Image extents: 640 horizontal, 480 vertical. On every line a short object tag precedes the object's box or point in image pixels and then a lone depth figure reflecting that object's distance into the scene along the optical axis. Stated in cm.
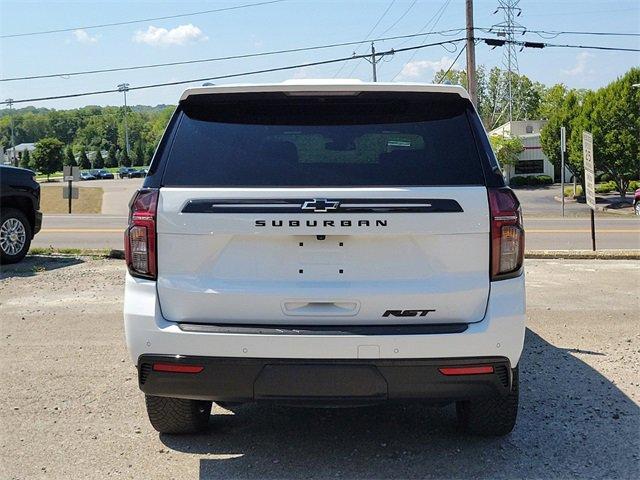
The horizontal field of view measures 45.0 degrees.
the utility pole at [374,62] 5602
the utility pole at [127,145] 14411
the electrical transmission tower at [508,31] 3538
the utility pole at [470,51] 3109
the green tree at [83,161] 13662
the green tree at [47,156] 10962
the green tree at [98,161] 14162
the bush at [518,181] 7050
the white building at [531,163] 7438
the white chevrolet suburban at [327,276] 372
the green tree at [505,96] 12762
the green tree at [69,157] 12469
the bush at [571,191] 5836
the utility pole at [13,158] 10144
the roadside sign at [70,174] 3531
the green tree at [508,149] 7188
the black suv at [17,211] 1153
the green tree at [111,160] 15425
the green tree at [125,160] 14325
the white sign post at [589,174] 1406
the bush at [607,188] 5950
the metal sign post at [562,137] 2291
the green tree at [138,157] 14625
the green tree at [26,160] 11712
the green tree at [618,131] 5106
